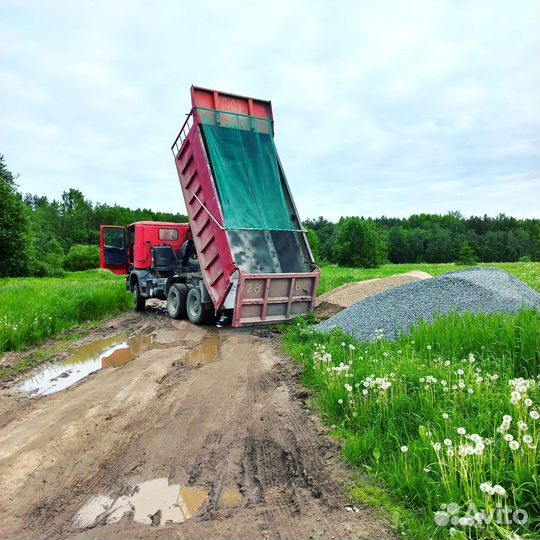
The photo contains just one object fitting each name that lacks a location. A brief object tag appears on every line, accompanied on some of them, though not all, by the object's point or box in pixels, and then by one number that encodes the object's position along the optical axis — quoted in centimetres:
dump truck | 896
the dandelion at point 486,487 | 218
